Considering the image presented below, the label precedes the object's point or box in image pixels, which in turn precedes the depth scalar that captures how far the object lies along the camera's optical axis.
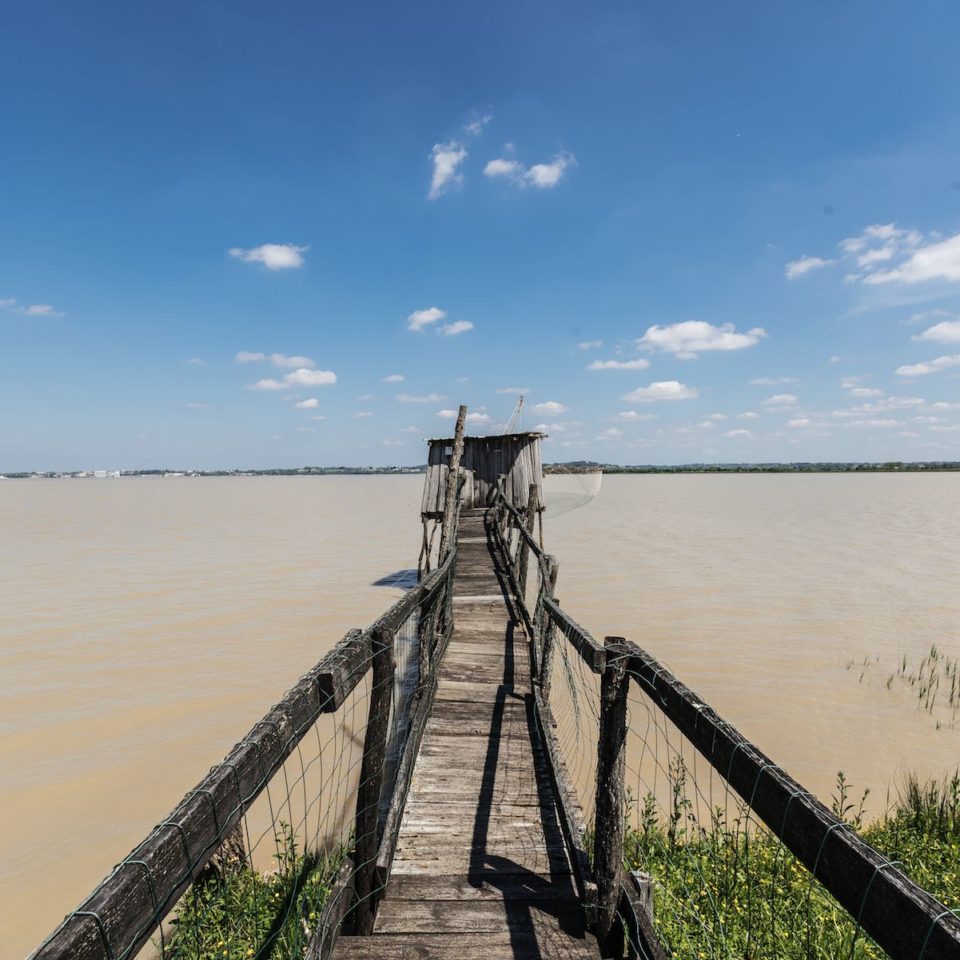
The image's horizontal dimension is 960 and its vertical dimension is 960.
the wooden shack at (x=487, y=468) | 17.98
